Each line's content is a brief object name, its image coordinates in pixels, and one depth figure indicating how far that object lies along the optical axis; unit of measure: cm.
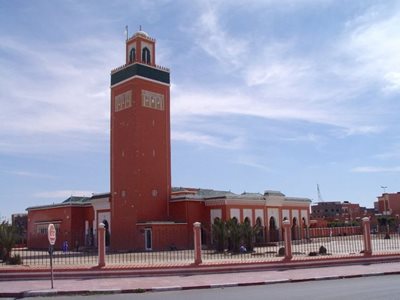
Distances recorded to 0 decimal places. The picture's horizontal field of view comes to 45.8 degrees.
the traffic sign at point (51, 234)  1465
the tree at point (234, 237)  2947
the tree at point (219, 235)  2977
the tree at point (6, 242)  2122
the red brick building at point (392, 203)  7938
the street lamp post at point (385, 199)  7428
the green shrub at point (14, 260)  2073
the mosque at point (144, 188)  3997
